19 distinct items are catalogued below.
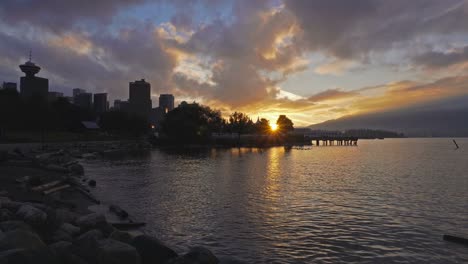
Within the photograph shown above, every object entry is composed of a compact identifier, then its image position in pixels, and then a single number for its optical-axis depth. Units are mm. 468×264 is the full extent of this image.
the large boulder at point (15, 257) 7598
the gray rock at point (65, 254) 9077
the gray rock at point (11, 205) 13577
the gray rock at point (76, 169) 38509
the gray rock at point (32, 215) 12266
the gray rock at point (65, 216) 13529
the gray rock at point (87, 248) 9534
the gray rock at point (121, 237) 12125
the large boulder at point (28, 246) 8125
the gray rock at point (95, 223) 13720
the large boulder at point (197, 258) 10953
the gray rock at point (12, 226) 10358
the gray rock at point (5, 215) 12117
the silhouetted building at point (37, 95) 112312
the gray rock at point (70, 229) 12559
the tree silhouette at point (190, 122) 148875
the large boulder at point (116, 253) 9656
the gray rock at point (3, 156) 36181
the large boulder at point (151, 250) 11617
